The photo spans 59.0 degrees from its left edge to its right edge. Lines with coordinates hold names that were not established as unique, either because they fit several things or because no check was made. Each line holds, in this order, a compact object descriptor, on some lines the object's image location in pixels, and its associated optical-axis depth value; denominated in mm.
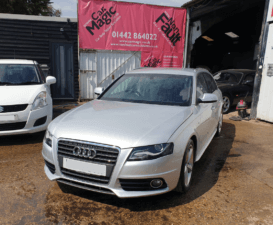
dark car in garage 8414
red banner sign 10188
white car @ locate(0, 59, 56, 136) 4402
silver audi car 2365
